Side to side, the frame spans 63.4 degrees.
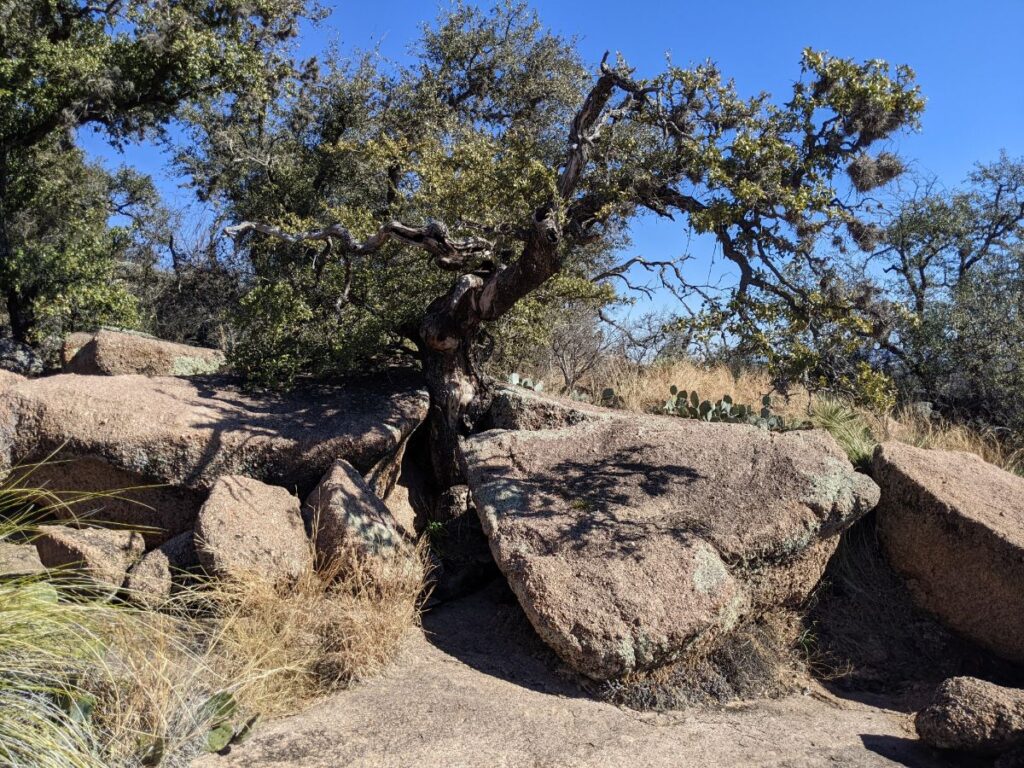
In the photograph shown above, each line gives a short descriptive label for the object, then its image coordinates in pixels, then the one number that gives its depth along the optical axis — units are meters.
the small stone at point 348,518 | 6.11
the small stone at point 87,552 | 6.11
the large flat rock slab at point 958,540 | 6.47
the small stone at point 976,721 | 4.73
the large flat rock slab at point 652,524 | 5.47
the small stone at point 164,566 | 5.84
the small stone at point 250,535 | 5.76
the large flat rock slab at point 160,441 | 7.05
